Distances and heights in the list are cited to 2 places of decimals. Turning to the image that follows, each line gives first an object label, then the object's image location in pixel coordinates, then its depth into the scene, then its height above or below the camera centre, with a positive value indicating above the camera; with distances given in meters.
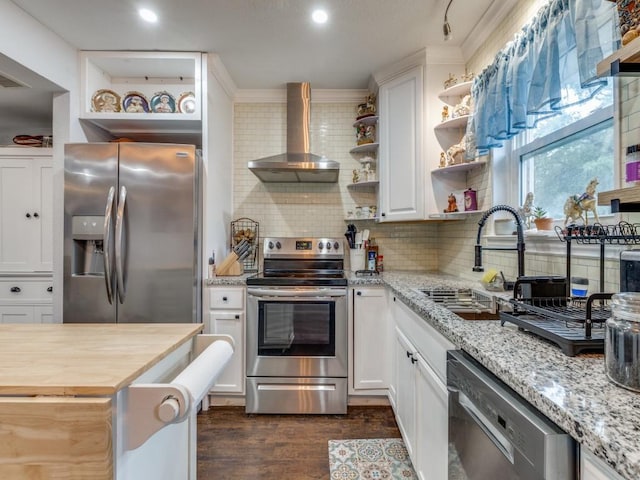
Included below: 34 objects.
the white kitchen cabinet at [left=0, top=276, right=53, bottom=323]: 2.78 -0.51
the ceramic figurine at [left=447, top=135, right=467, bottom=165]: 2.18 +0.62
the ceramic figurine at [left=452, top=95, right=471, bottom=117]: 2.14 +0.93
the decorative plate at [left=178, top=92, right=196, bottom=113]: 2.51 +1.12
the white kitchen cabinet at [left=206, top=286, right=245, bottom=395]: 2.32 -0.60
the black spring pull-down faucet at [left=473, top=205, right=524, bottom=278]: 1.45 -0.01
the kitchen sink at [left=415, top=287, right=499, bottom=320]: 1.52 -0.32
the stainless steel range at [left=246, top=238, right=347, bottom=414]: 2.28 -0.76
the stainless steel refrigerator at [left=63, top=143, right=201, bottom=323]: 2.09 +0.14
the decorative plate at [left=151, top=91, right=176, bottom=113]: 2.51 +1.11
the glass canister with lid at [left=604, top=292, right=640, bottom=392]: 0.62 -0.20
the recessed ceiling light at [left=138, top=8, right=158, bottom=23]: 1.95 +1.44
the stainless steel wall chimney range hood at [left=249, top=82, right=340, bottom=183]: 2.46 +0.66
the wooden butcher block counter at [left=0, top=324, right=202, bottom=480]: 0.65 -0.37
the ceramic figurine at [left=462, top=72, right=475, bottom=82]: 2.22 +1.18
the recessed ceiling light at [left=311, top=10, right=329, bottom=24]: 1.96 +1.44
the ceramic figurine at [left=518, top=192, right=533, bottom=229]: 1.63 +0.17
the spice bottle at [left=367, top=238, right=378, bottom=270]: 2.85 -0.14
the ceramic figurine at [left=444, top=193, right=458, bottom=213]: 2.31 +0.27
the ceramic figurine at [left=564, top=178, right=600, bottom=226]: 1.17 +0.14
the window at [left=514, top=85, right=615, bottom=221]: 1.28 +0.42
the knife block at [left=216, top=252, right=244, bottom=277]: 2.52 -0.20
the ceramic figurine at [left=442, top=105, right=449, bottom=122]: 2.35 +0.97
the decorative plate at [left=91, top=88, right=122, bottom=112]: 2.44 +1.11
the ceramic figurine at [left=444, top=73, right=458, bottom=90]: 2.29 +1.18
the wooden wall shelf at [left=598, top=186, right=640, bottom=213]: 0.85 +0.12
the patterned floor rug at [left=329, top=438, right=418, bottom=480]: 1.69 -1.26
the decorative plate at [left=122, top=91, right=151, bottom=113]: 2.50 +1.12
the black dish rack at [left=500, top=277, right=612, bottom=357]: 0.81 -0.23
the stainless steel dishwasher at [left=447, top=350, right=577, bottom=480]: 0.58 -0.43
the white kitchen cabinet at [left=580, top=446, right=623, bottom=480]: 0.50 -0.38
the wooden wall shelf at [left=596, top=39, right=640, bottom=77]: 0.79 +0.48
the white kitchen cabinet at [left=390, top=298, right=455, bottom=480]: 1.20 -0.70
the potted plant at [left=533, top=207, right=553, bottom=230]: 1.52 +0.11
